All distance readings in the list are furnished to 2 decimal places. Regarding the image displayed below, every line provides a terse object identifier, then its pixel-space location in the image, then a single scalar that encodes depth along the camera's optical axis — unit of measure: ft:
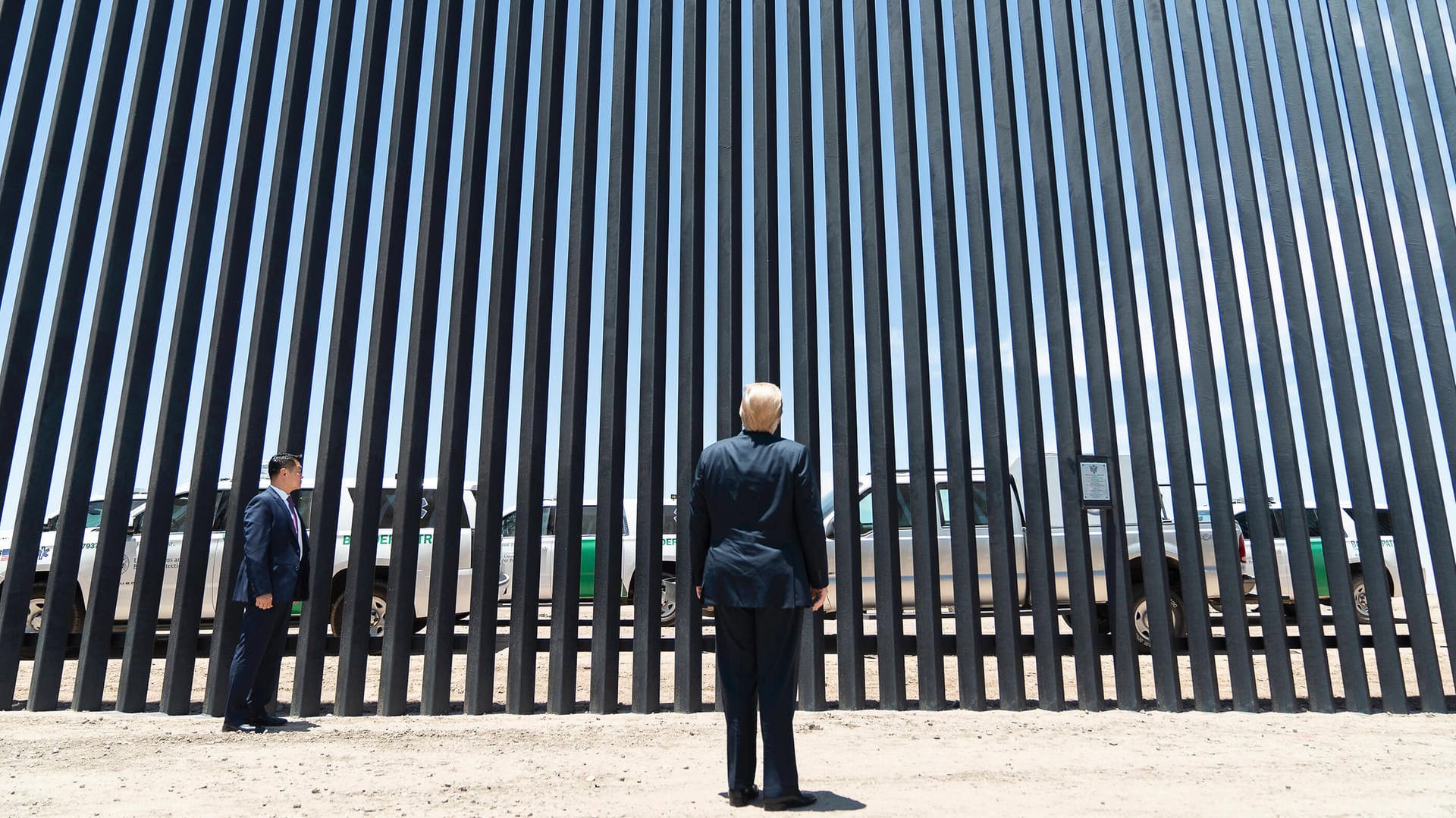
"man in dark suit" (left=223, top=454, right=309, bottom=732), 13.80
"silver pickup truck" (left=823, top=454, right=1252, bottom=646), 24.57
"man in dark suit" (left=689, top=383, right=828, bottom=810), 9.82
